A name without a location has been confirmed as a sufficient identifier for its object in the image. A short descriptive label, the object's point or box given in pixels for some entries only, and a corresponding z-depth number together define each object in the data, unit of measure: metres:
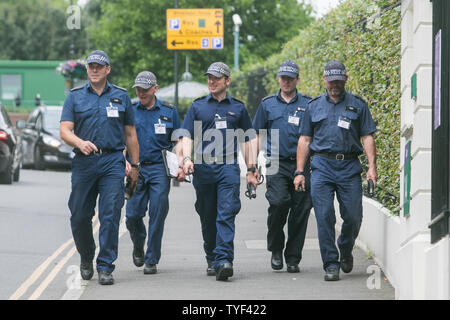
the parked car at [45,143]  51.22
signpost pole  47.92
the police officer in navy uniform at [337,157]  17.48
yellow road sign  51.19
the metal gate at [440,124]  12.10
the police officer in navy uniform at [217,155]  17.78
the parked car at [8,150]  39.41
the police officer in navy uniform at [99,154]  17.16
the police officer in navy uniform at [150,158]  18.69
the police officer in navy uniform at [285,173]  18.81
